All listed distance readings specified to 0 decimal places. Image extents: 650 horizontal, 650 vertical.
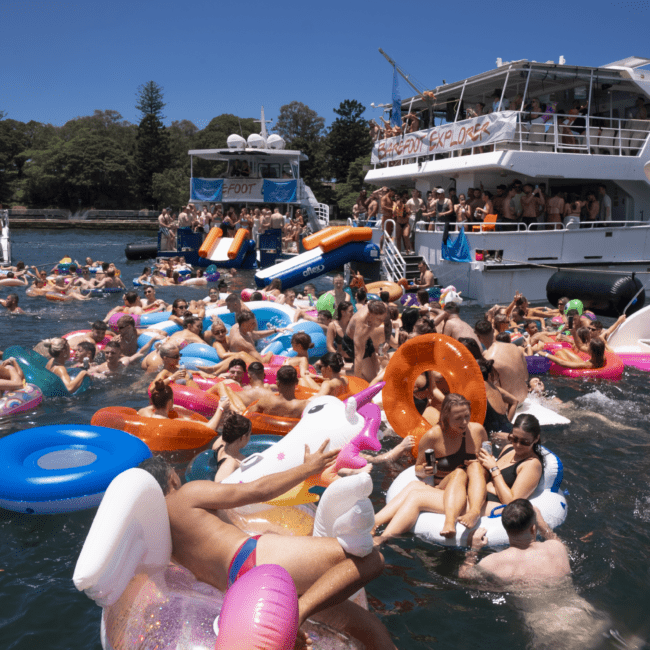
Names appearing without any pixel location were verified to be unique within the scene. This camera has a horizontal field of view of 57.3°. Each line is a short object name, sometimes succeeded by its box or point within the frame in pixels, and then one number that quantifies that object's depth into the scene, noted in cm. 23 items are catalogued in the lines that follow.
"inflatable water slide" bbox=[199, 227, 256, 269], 2252
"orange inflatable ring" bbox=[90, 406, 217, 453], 574
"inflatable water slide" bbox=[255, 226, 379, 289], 1606
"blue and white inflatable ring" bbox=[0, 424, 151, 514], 452
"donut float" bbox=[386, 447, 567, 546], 427
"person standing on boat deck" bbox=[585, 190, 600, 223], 1532
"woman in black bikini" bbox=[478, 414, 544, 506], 448
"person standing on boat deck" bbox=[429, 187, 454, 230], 1591
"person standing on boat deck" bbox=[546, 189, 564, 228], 1492
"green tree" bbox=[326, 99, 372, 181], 4903
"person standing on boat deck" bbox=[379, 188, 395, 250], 1702
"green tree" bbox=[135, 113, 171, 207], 5216
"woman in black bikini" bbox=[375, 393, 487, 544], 441
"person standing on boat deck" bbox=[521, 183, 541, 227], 1492
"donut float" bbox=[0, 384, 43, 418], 665
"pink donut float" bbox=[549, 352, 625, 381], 854
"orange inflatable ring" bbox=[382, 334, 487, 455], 532
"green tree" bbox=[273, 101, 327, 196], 5950
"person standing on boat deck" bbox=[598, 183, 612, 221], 1573
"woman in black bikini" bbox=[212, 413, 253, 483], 441
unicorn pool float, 228
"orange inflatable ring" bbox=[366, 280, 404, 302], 1359
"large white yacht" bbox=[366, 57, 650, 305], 1441
